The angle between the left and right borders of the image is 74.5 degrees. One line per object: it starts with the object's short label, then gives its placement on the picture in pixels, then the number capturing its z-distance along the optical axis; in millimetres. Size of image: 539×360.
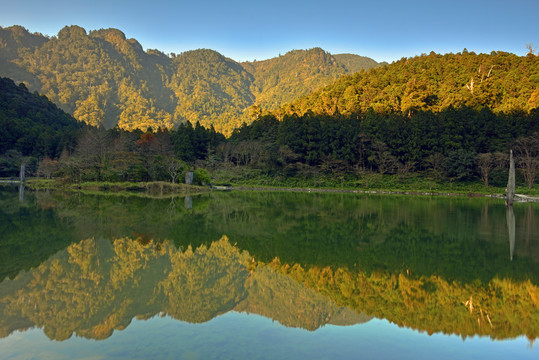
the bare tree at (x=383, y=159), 37344
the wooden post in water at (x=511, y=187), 21116
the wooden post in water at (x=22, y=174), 37906
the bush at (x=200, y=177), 34281
